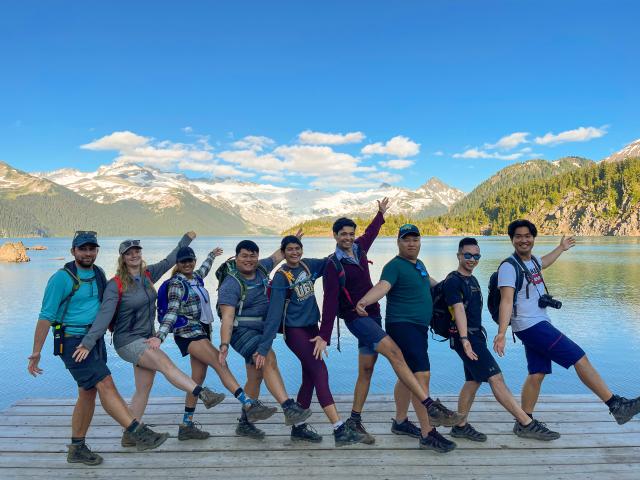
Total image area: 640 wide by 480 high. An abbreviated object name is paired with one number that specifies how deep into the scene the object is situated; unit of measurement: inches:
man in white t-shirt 239.3
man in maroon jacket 231.5
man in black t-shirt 239.5
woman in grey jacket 230.2
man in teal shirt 217.2
